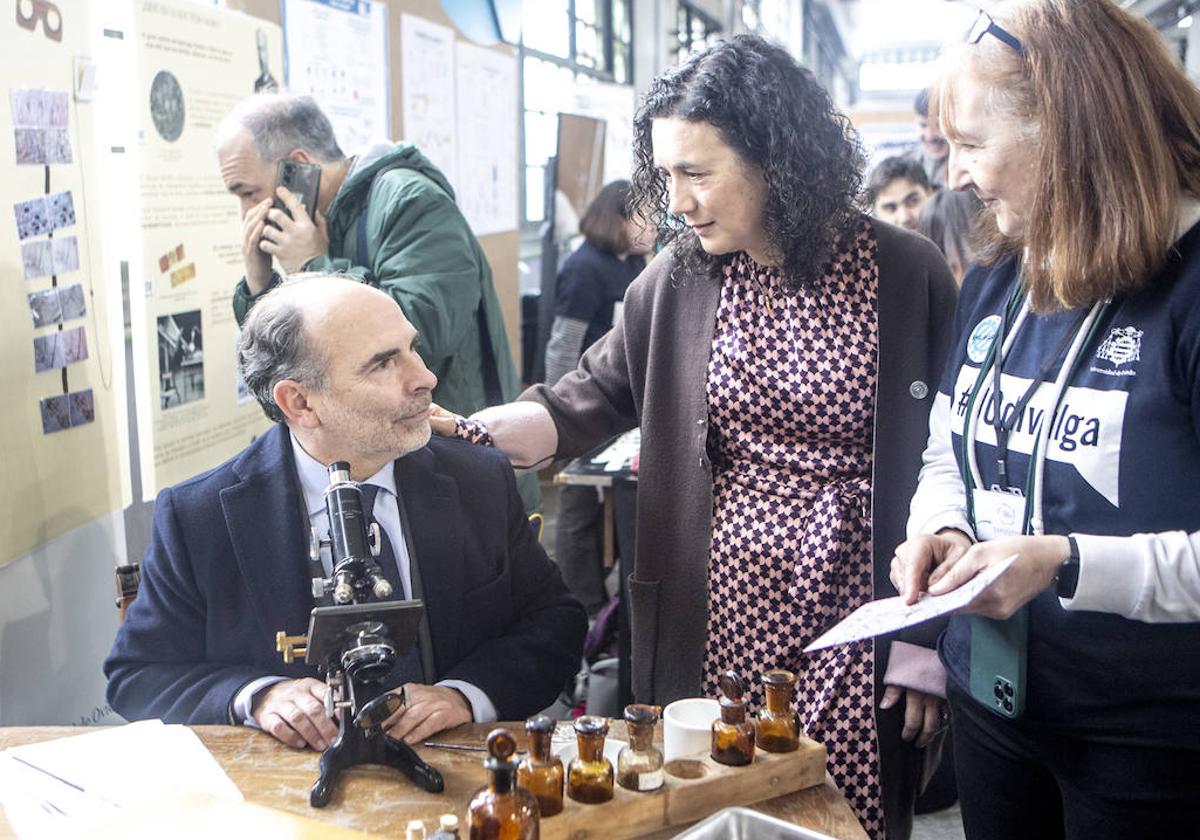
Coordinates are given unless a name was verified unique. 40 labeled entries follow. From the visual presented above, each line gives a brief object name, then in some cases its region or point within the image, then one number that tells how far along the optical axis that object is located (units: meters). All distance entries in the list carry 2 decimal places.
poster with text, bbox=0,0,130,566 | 2.36
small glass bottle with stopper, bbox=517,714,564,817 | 1.25
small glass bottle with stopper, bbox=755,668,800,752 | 1.37
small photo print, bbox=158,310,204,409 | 2.96
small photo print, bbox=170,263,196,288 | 2.98
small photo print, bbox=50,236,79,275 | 2.50
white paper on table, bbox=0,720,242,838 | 1.32
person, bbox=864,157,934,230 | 4.70
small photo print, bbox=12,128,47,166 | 2.36
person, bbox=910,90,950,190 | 4.62
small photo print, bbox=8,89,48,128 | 2.34
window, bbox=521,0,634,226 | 8.02
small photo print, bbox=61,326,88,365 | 2.57
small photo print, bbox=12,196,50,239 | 2.38
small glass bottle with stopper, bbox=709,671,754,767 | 1.34
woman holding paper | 1.31
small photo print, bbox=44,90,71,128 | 2.46
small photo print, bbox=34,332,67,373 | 2.47
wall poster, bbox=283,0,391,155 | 4.01
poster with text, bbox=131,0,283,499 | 2.86
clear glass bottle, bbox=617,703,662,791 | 1.29
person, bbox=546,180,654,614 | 5.45
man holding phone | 2.49
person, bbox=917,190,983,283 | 3.77
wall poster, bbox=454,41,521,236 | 5.85
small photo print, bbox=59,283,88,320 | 2.54
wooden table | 1.34
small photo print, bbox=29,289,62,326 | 2.44
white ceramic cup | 1.38
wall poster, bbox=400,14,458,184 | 5.06
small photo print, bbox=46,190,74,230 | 2.48
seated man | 1.78
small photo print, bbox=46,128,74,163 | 2.46
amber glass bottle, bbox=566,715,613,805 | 1.27
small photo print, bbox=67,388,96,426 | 2.61
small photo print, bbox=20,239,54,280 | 2.40
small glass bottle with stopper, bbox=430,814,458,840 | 1.17
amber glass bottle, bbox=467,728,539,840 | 1.10
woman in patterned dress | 1.83
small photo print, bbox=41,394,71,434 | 2.50
